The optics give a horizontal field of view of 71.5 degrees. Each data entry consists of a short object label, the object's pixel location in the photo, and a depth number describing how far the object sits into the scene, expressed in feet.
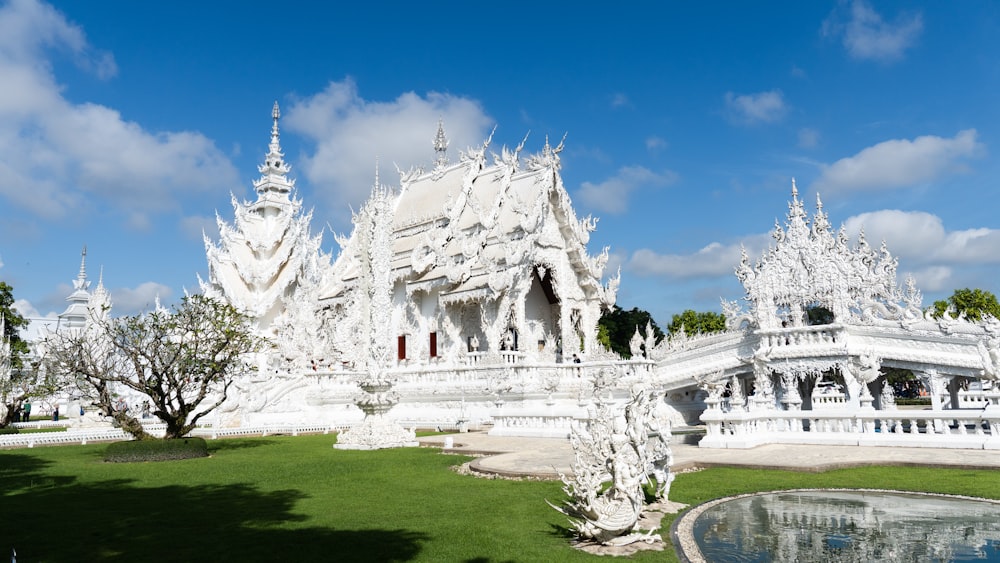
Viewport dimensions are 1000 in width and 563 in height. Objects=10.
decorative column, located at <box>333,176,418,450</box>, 53.31
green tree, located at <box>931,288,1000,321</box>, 135.64
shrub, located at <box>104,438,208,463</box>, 44.80
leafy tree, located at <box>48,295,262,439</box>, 47.93
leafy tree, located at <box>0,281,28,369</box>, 128.06
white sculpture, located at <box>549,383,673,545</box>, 20.13
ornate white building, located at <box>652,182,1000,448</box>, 44.57
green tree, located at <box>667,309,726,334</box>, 171.83
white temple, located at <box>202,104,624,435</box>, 80.94
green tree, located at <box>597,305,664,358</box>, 175.32
